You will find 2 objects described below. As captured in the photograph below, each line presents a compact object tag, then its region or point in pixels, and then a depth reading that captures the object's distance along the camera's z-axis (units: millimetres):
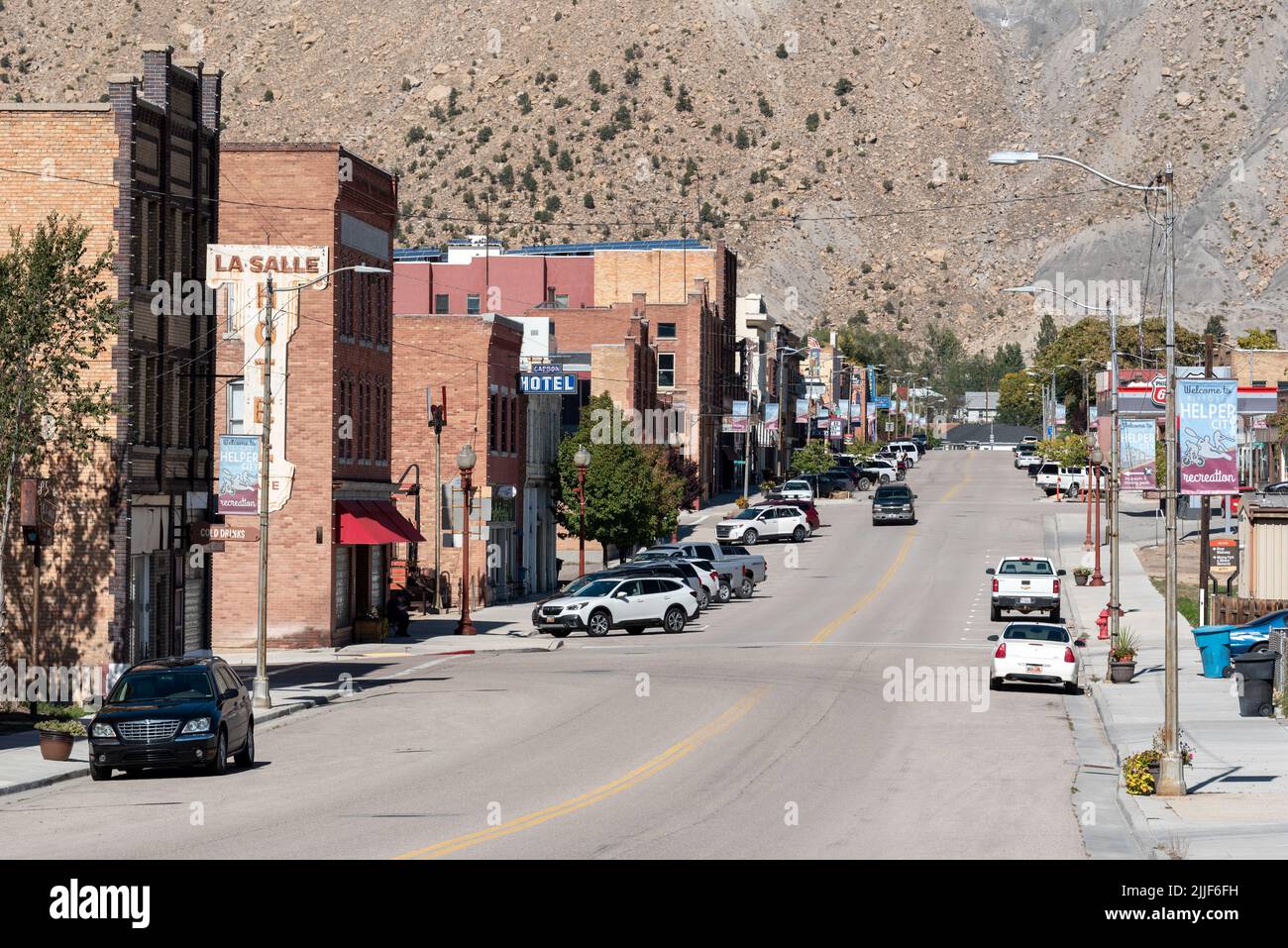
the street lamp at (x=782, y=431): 146075
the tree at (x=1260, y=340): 168700
